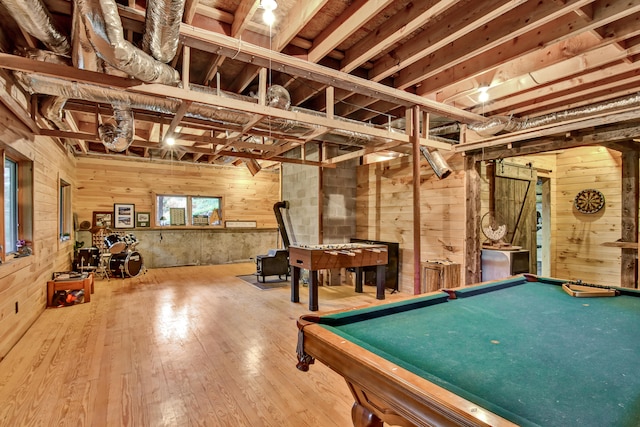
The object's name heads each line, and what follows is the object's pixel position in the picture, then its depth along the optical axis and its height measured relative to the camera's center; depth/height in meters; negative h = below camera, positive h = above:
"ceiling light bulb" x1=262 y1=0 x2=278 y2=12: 2.24 +1.49
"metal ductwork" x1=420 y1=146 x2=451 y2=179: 4.39 +0.73
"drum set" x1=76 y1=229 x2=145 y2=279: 6.53 -0.91
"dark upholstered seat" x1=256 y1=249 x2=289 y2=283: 6.28 -0.97
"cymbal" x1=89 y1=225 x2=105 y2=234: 6.77 -0.30
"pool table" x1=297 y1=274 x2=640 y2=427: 0.90 -0.55
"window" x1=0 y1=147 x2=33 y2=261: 3.69 +0.13
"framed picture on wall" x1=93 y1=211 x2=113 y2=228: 7.61 -0.09
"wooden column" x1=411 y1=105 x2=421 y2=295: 4.00 +0.48
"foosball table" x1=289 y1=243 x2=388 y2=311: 4.39 -0.65
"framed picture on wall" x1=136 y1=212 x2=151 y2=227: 8.09 -0.10
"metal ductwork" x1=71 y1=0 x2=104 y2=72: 2.37 +1.26
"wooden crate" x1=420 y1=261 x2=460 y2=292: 4.49 -0.86
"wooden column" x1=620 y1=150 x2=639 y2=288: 3.93 -0.03
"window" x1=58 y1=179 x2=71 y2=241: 6.22 +0.10
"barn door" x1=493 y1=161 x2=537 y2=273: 5.27 +0.20
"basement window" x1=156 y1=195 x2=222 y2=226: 8.48 +0.13
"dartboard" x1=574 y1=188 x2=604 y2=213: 5.39 +0.23
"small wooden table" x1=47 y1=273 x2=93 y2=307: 4.56 -1.03
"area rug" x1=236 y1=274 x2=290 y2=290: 6.00 -1.34
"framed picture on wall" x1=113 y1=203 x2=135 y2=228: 7.80 +0.00
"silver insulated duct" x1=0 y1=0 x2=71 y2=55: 1.99 +1.31
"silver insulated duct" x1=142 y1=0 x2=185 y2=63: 2.01 +1.29
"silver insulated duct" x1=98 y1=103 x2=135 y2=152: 3.84 +1.11
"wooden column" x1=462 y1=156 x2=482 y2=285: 4.67 -0.09
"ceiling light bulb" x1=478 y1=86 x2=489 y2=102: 3.66 +1.44
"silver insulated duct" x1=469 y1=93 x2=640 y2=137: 3.34 +1.17
